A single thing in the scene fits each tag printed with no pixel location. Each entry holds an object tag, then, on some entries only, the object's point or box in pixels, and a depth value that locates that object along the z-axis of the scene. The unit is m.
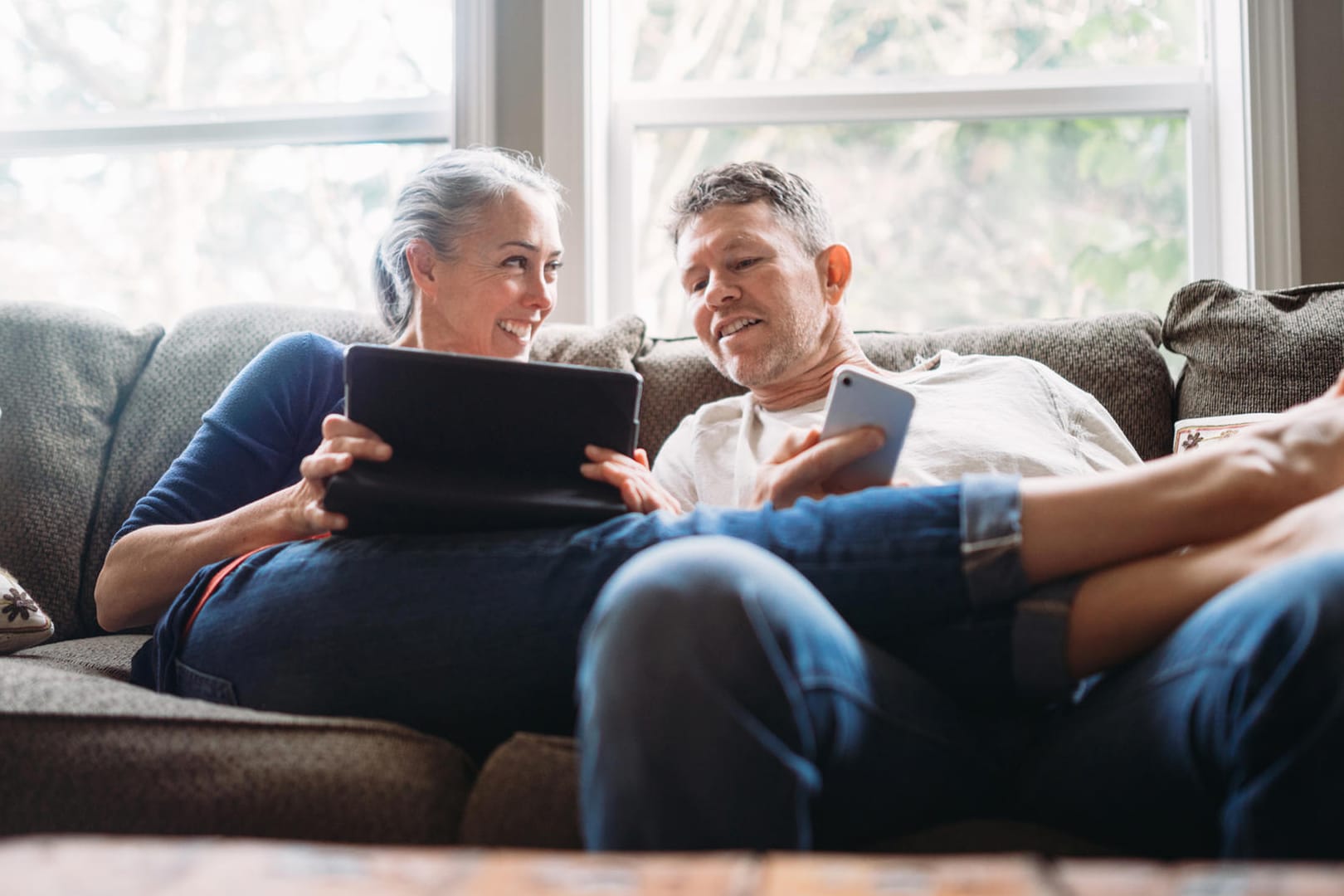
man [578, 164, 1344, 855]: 0.67
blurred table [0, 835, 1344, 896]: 0.46
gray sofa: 0.89
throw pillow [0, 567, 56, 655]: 1.45
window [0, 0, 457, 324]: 2.52
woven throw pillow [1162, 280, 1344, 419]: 1.57
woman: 0.89
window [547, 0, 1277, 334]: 2.32
